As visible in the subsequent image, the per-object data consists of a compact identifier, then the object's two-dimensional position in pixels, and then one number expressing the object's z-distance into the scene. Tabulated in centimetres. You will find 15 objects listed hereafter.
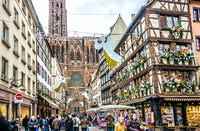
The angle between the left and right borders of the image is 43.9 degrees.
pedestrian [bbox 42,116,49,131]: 1588
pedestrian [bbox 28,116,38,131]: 1301
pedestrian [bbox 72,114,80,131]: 1507
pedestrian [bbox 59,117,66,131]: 1493
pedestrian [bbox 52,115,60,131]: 1487
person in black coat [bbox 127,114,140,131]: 872
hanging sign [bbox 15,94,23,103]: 1365
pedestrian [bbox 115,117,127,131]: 850
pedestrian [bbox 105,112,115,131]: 1412
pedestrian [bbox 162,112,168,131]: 1559
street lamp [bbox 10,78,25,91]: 1555
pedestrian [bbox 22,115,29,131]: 1597
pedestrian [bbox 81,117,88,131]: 1454
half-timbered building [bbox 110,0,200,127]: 1894
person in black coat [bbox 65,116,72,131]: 1282
